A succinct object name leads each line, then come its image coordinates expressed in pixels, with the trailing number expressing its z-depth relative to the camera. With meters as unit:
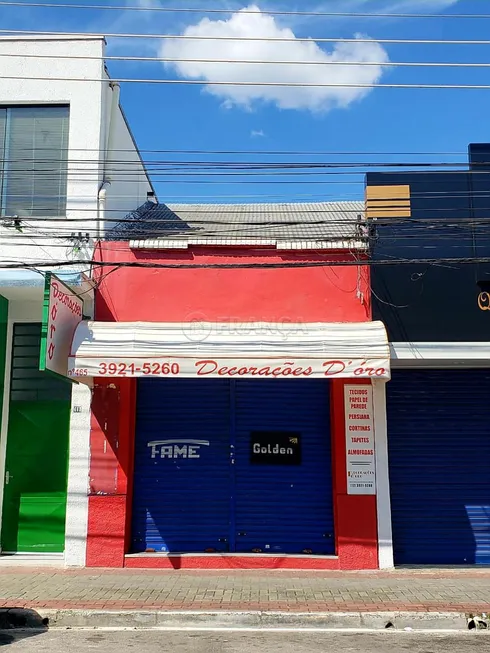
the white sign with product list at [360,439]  10.19
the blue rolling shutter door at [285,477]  10.39
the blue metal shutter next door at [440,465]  10.39
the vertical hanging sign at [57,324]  8.71
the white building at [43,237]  10.52
